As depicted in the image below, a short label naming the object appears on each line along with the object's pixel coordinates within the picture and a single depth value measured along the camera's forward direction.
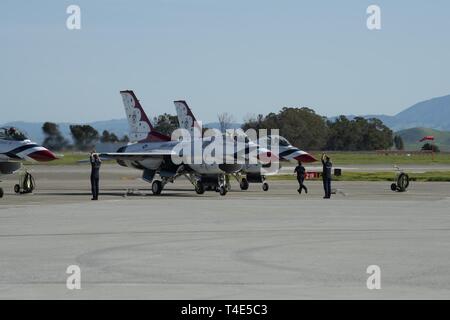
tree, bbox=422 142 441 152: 148.35
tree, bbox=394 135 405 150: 182.02
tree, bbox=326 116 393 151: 143.61
